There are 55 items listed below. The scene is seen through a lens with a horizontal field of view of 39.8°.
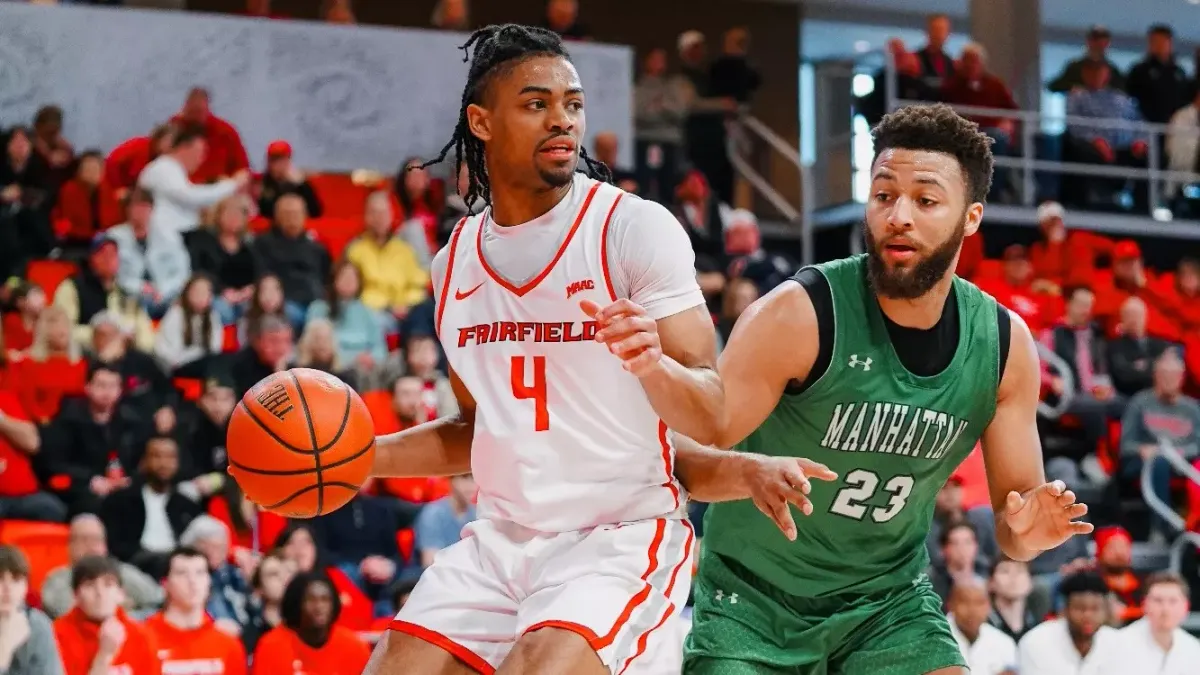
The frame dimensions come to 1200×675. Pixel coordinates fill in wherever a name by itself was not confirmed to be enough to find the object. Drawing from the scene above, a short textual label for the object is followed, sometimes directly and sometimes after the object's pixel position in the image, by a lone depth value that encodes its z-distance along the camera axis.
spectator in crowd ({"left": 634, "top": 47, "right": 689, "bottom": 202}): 12.49
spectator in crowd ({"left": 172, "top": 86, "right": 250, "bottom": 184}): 10.45
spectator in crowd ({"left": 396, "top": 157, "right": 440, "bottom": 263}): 10.83
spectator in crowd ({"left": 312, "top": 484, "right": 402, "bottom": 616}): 8.45
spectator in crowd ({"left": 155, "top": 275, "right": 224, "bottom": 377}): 9.36
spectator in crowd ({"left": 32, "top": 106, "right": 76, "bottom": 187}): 10.23
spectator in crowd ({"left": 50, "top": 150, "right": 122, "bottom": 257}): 10.08
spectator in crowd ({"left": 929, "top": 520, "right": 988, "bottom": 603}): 9.09
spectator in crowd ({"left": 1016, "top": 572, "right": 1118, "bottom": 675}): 8.62
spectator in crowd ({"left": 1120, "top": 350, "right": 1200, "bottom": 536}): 11.05
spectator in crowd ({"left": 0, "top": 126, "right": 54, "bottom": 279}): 9.84
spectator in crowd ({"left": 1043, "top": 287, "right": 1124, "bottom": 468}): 11.62
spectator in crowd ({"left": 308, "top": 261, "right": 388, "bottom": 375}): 9.78
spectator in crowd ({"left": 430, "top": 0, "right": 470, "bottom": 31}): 12.30
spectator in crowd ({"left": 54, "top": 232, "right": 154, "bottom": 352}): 9.38
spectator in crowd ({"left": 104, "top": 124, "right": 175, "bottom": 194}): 10.30
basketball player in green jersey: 4.08
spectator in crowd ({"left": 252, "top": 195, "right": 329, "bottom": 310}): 9.88
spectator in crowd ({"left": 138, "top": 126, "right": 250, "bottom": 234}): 9.98
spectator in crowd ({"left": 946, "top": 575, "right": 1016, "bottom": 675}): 8.52
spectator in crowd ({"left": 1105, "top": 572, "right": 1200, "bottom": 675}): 8.71
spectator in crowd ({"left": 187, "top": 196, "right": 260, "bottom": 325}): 9.78
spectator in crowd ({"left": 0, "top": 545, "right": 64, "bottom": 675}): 7.21
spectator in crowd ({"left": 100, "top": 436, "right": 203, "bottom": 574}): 8.24
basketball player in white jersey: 3.67
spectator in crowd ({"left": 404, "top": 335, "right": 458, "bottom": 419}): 9.28
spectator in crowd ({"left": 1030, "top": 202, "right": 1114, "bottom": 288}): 13.02
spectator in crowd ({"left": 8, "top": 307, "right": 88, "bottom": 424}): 8.83
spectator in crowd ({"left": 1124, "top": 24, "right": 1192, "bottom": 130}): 15.21
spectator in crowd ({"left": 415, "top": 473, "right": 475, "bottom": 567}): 8.50
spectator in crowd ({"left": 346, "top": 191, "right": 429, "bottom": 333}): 10.21
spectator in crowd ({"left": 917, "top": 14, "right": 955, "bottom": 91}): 13.85
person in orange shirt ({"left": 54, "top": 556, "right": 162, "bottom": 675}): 7.41
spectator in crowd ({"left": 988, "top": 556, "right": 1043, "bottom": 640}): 9.01
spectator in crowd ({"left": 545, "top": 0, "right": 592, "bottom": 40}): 12.31
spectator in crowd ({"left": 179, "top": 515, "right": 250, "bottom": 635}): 7.97
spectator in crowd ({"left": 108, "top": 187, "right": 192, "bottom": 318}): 9.66
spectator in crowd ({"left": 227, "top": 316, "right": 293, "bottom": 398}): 9.05
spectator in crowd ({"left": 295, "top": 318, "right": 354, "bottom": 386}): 9.09
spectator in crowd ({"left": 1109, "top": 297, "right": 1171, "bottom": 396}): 11.94
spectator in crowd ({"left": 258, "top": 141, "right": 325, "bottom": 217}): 10.48
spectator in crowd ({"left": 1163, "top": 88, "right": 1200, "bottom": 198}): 15.22
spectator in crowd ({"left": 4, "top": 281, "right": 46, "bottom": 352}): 9.12
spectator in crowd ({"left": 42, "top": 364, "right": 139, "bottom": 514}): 8.51
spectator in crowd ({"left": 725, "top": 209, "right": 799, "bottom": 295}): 11.30
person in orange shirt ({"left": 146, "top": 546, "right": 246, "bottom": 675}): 7.50
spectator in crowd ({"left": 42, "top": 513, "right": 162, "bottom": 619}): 7.77
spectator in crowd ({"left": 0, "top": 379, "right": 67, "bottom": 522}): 8.30
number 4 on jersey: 3.79
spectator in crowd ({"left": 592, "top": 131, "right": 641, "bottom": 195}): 11.34
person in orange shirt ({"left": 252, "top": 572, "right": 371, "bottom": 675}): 7.57
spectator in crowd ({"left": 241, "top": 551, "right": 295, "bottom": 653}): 7.87
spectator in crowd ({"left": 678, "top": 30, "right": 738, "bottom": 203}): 13.48
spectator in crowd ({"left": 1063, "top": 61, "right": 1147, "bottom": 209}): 14.82
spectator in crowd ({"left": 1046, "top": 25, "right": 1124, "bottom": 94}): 14.88
